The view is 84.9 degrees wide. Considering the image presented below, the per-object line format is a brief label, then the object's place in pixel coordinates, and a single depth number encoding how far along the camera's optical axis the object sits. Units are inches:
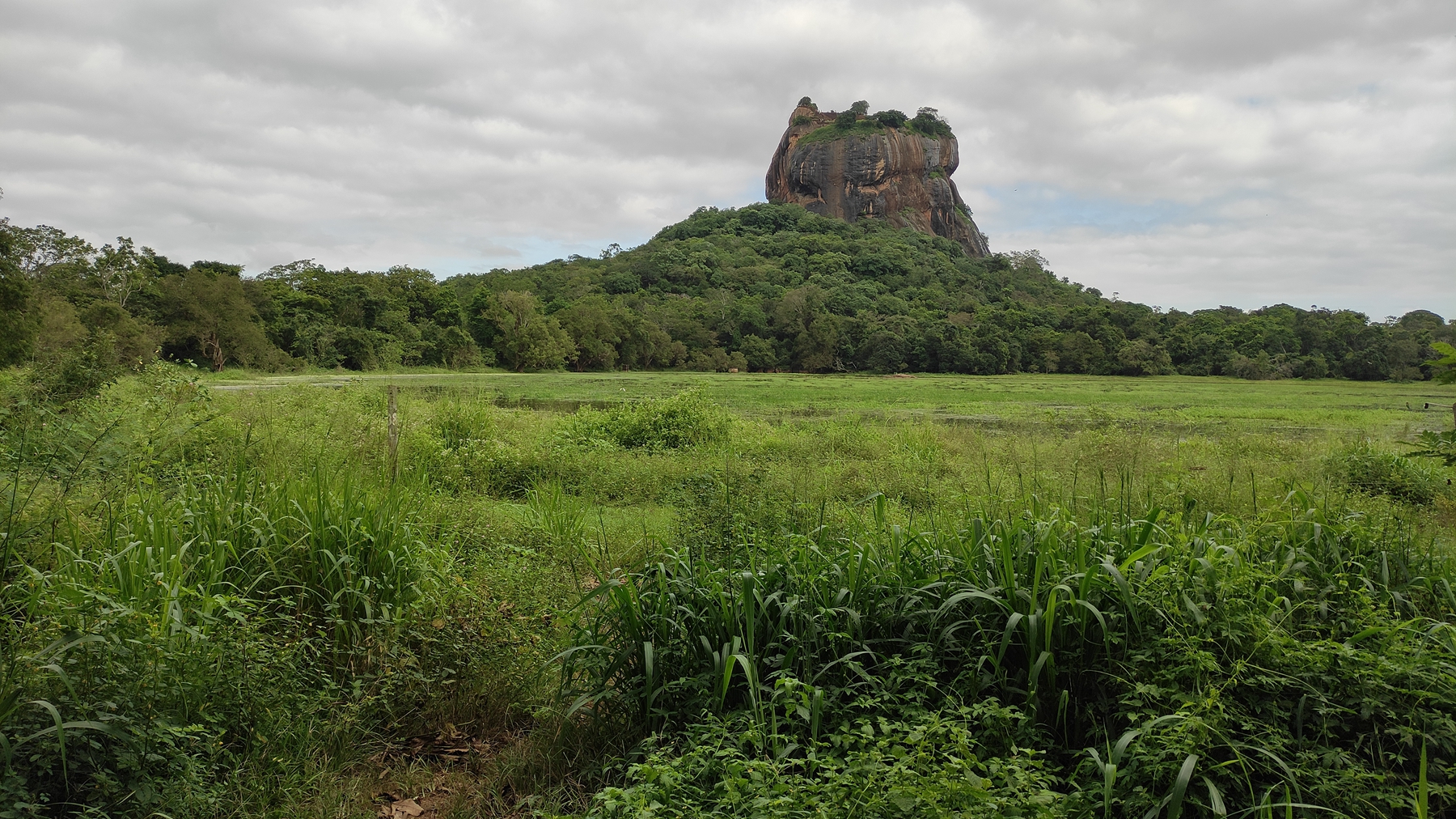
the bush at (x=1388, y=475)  353.7
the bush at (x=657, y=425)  573.6
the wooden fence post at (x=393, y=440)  281.7
